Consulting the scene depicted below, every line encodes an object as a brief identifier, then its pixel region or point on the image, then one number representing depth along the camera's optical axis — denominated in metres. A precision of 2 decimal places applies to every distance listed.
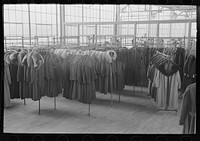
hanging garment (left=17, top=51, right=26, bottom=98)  4.63
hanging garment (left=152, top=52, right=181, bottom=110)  4.61
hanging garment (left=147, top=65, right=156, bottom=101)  4.95
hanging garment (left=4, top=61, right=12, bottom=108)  4.62
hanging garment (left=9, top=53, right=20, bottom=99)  4.77
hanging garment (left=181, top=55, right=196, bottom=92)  4.45
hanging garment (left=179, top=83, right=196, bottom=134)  2.40
